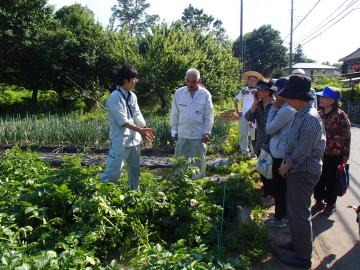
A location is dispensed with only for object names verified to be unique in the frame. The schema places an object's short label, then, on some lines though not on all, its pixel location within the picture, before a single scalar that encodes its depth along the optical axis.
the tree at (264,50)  65.38
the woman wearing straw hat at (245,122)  7.50
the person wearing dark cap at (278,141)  4.30
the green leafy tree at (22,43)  19.05
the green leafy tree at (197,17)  70.73
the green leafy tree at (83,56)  19.23
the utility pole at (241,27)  24.22
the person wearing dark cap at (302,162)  3.36
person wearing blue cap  4.81
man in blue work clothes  4.72
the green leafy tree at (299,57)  77.81
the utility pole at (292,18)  36.75
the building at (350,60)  39.36
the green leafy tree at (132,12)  61.69
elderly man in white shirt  5.57
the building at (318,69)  54.99
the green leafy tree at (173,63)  14.74
